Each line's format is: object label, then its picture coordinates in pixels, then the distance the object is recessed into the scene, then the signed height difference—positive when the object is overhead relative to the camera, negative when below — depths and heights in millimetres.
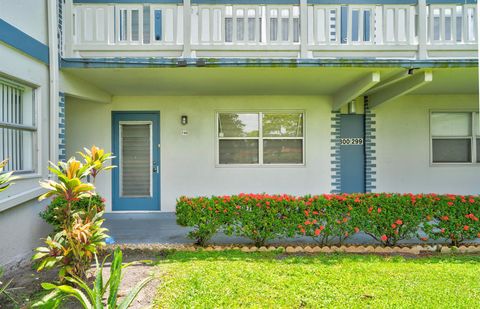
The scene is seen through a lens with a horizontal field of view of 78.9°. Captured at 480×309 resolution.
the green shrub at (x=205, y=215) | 4496 -962
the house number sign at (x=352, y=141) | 7094 +287
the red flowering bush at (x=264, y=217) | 4484 -991
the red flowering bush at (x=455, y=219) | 4512 -1029
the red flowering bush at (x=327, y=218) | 4492 -1012
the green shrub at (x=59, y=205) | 4148 -795
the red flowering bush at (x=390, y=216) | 4527 -983
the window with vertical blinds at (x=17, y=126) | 4039 +395
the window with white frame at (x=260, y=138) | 6996 +359
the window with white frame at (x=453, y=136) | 7027 +399
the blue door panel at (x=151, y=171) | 6863 -328
